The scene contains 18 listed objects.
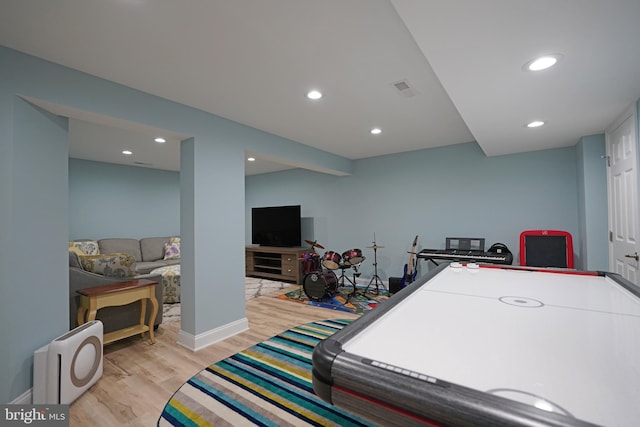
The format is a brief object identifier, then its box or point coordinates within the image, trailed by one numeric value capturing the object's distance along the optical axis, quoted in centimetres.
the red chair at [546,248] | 334
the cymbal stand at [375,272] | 467
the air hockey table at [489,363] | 63
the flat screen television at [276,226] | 582
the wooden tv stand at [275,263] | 545
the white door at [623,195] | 230
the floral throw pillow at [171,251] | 572
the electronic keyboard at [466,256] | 352
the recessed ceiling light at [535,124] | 266
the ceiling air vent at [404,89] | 229
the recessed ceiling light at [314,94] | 244
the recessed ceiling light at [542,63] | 159
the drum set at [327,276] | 418
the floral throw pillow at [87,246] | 463
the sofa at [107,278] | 264
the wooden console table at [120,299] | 244
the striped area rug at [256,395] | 174
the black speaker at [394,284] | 436
